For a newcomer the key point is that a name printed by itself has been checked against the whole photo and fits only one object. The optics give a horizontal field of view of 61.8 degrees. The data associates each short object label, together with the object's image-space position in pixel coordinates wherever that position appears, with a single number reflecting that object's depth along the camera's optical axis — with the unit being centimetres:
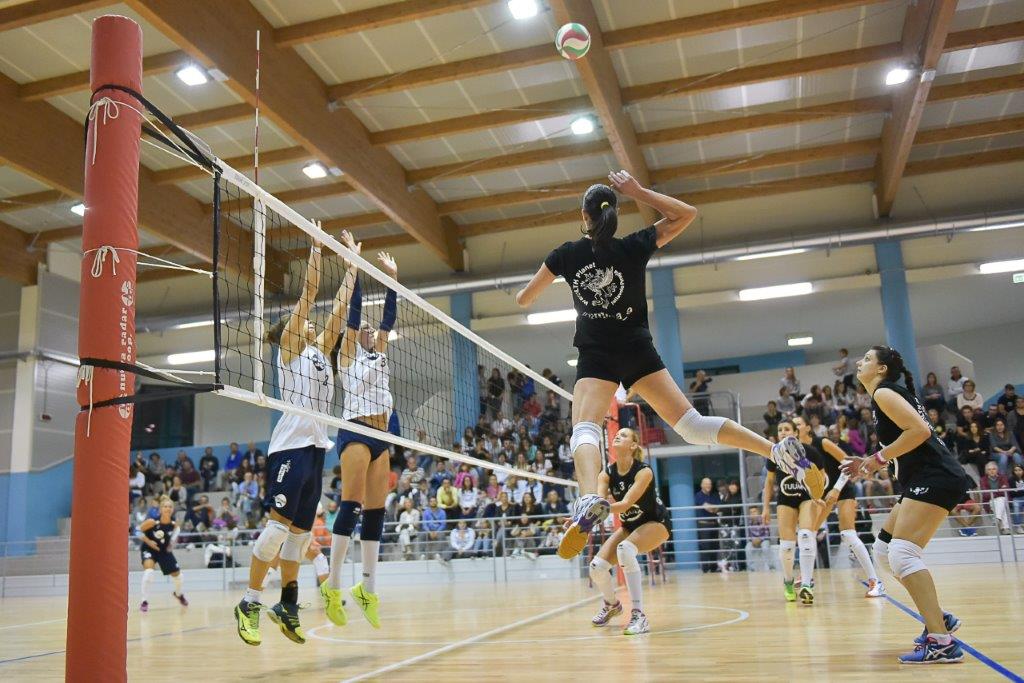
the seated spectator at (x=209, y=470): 2430
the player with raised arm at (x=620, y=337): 457
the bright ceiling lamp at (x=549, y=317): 2169
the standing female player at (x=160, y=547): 1256
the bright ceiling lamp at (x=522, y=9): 1180
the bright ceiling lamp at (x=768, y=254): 1970
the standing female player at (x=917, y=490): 473
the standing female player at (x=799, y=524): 857
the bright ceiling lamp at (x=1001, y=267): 1931
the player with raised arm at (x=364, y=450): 658
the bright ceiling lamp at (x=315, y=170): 1617
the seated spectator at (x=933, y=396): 1848
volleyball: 983
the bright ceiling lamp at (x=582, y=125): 1541
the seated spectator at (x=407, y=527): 1805
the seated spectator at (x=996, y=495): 1507
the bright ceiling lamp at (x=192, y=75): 1272
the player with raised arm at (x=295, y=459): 574
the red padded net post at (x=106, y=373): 350
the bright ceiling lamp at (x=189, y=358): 2506
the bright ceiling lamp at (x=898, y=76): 1378
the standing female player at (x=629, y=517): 732
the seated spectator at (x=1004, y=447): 1662
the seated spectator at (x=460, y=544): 1755
